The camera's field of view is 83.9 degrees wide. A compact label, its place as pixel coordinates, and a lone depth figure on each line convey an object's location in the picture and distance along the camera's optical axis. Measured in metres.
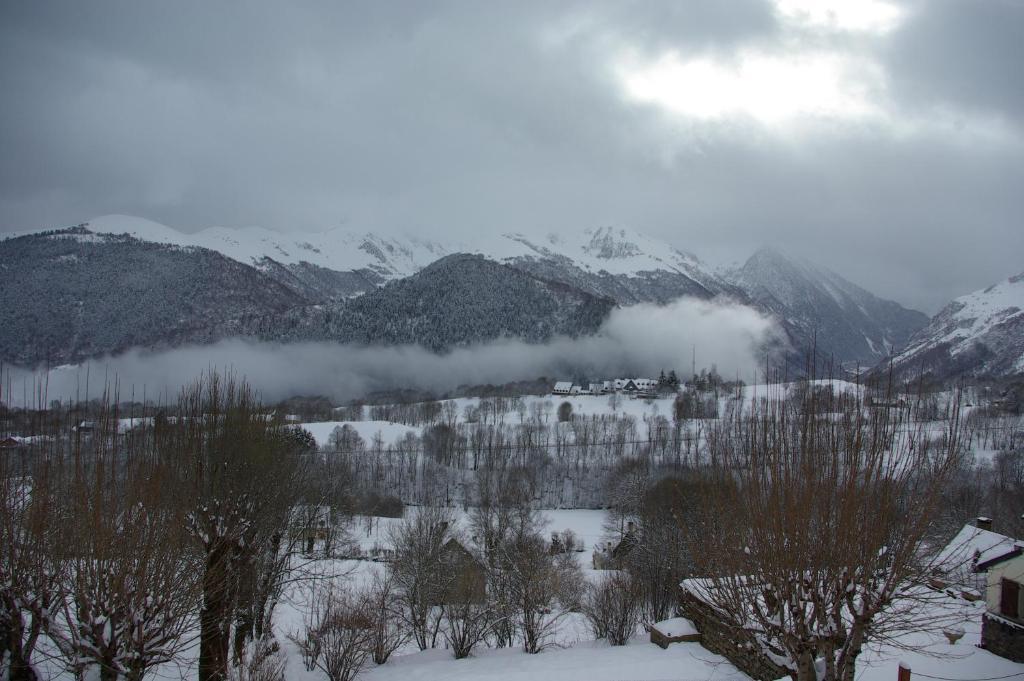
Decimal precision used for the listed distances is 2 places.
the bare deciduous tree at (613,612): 25.28
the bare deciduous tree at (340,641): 18.80
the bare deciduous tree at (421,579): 25.67
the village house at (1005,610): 17.41
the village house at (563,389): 147.88
